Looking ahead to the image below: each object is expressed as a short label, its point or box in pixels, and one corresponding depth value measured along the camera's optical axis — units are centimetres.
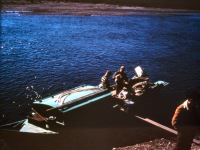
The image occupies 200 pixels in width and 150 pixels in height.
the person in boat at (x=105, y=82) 1518
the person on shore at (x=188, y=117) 781
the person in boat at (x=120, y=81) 1523
